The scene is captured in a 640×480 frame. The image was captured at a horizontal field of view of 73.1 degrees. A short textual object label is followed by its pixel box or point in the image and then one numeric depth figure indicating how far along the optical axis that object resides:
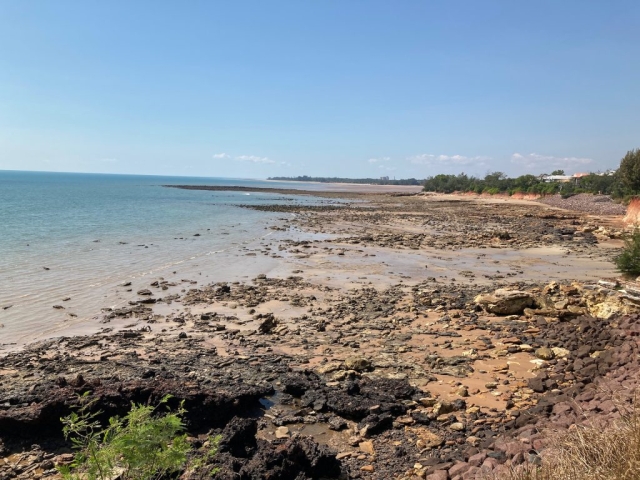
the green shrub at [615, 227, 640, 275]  14.56
